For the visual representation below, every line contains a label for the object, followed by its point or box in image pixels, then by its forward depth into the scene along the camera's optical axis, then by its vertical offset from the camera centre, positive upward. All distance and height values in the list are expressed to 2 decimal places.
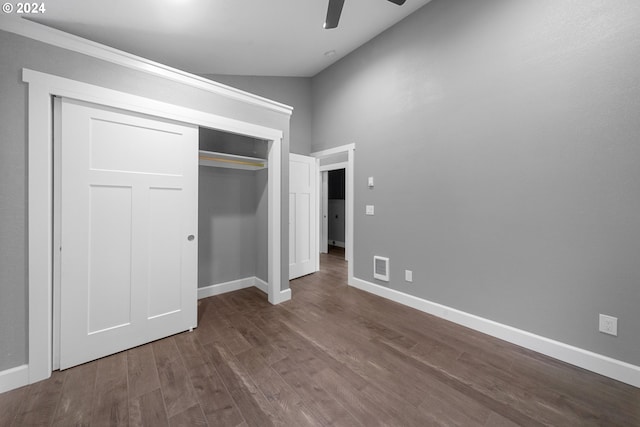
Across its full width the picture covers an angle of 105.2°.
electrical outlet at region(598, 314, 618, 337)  1.77 -0.81
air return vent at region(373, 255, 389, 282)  3.26 -0.71
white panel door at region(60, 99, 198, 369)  1.82 -0.11
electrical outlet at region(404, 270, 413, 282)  3.01 -0.74
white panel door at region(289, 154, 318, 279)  3.98 +0.02
